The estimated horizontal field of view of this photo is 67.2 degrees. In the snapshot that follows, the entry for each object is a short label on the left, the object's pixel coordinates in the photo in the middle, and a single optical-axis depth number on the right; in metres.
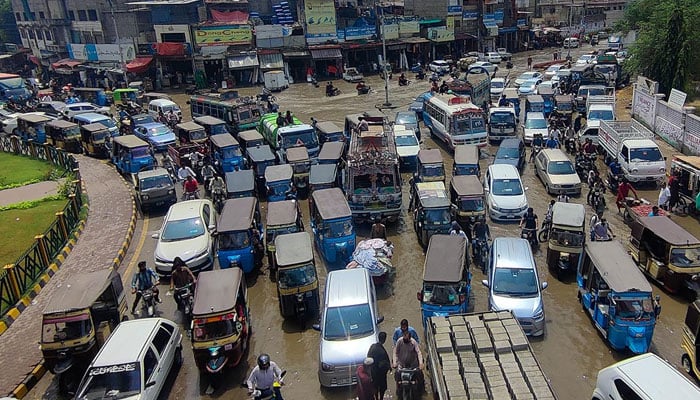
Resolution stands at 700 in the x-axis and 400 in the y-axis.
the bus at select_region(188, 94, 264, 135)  31.81
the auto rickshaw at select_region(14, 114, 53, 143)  33.41
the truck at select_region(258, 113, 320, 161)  24.98
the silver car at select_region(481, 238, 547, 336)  12.27
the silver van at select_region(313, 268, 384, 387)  10.73
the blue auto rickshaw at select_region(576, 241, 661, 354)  11.27
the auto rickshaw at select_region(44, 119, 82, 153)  31.42
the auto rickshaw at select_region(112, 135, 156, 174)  25.66
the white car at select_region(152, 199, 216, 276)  15.88
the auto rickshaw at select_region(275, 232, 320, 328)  13.20
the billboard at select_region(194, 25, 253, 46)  52.50
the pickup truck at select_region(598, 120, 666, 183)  21.55
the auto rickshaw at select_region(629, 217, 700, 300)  13.62
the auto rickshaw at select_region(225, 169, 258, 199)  19.73
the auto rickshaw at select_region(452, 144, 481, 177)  21.19
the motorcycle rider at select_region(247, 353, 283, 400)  9.49
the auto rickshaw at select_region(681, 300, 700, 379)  10.51
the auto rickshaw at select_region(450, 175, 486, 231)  17.60
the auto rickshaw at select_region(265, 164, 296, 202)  20.16
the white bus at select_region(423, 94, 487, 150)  26.56
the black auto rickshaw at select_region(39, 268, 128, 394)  11.32
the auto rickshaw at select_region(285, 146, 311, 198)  22.56
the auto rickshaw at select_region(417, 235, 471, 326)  12.23
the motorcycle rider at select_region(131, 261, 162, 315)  13.83
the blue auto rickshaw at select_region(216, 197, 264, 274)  15.64
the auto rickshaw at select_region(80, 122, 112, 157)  30.31
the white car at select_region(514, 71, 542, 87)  44.38
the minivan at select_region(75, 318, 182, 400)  9.83
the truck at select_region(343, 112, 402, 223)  18.64
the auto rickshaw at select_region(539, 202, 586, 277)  15.10
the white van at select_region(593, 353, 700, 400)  7.97
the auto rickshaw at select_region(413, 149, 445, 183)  20.98
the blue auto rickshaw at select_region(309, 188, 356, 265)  16.02
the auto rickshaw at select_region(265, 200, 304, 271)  15.98
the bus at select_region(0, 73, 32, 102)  48.91
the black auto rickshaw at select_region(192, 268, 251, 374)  11.02
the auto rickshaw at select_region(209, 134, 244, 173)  24.58
